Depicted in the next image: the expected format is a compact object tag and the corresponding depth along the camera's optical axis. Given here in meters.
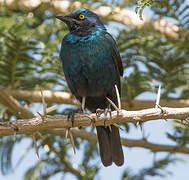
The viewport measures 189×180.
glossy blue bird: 8.73
